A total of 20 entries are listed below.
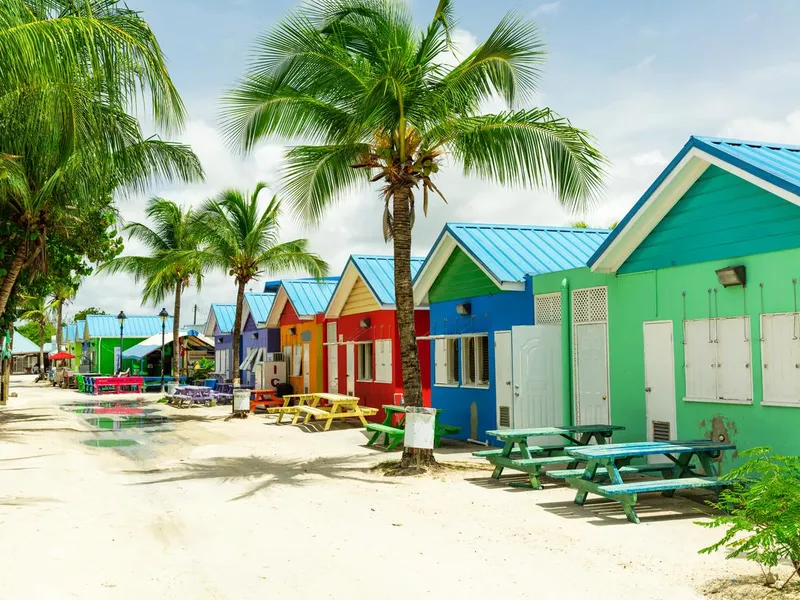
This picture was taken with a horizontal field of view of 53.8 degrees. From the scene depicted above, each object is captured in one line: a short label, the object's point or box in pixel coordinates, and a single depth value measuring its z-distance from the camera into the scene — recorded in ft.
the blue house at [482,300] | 48.83
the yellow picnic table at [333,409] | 60.80
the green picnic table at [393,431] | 46.65
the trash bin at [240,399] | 73.48
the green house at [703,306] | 30.07
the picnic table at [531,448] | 33.63
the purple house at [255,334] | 103.24
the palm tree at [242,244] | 80.94
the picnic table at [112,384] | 120.78
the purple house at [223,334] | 119.96
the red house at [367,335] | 66.44
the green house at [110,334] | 172.76
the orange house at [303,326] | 86.17
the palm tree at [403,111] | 36.96
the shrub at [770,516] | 17.22
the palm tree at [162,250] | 103.09
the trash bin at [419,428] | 37.32
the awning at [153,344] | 131.13
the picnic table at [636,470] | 27.08
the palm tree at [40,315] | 192.71
